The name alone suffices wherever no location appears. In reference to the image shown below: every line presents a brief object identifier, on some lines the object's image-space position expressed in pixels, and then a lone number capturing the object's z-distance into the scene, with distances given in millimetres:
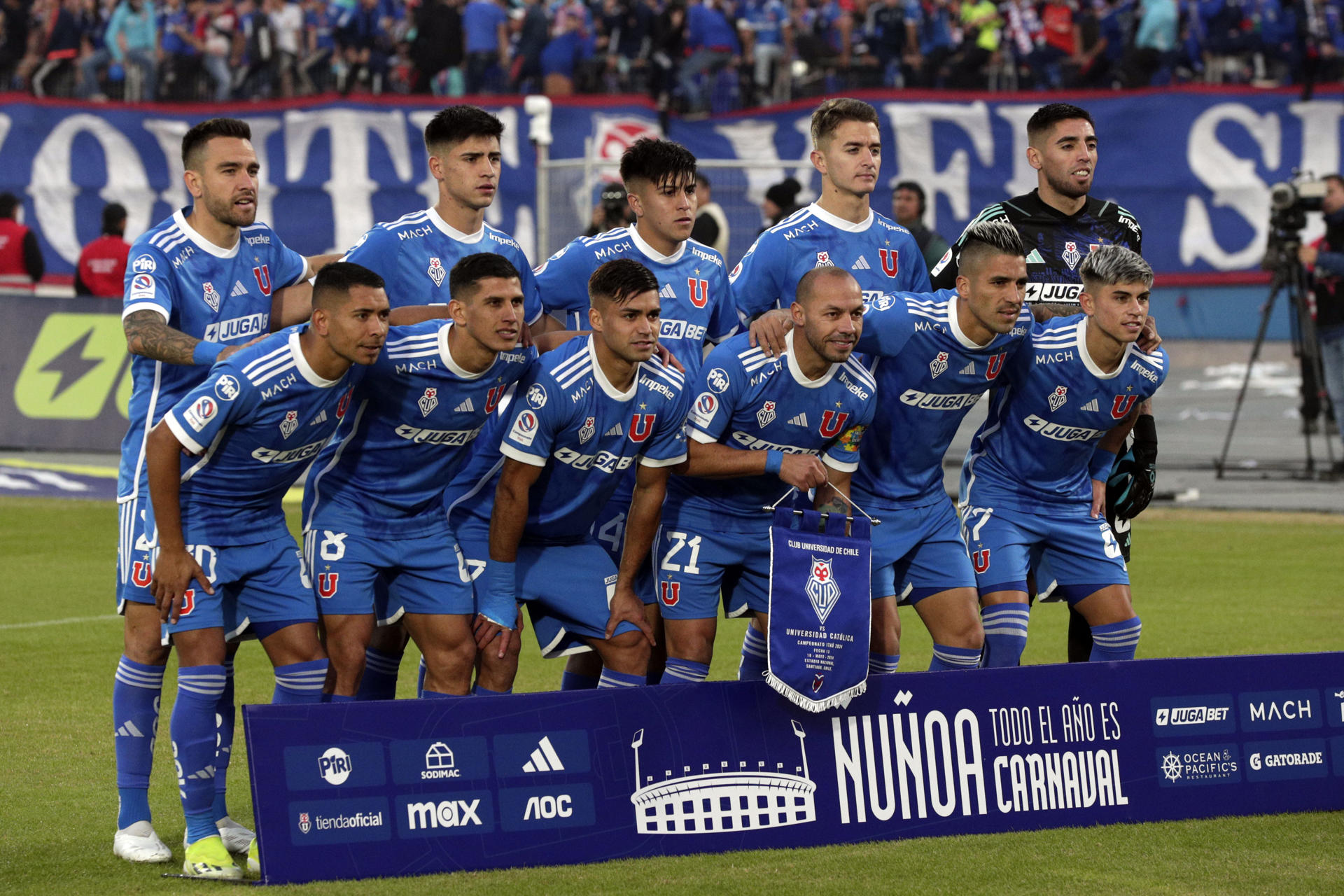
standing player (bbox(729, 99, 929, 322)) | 13508
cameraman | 28922
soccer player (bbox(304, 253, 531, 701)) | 11656
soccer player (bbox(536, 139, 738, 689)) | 13078
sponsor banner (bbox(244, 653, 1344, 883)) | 10430
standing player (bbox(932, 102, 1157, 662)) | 13945
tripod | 28766
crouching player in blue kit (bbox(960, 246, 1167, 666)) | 13125
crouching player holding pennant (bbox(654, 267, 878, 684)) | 12172
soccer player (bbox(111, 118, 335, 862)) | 11344
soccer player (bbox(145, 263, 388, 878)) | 10797
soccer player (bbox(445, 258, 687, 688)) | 12023
